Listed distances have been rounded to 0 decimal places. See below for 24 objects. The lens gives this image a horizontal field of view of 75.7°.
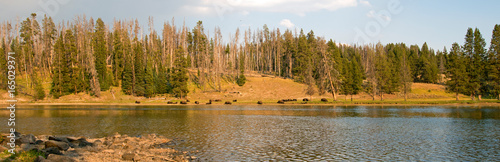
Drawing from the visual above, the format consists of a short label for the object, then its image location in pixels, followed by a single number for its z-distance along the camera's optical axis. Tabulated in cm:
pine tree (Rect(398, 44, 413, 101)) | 7993
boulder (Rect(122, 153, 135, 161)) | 1725
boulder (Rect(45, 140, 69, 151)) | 1805
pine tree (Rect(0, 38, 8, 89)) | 8306
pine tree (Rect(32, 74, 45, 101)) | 7988
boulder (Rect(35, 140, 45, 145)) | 1991
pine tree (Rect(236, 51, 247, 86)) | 10188
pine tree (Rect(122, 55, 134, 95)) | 9075
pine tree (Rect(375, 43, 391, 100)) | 8081
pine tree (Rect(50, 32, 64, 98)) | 8312
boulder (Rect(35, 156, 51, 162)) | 1335
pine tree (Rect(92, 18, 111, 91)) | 9050
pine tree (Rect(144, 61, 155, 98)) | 8869
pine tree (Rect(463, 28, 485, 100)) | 7050
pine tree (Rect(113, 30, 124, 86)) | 9646
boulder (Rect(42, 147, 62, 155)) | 1623
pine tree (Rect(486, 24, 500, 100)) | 6725
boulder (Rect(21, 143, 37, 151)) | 1742
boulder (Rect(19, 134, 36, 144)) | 1951
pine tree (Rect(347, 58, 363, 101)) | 9233
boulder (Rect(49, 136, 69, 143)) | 2112
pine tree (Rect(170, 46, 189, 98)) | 8700
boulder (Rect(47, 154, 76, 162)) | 1409
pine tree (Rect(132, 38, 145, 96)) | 8962
